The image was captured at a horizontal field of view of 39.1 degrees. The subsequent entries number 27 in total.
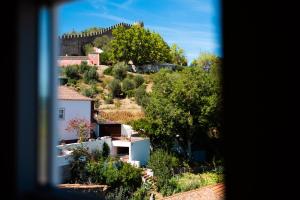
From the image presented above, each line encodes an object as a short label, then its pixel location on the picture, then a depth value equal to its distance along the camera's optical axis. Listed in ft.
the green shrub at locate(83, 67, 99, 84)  110.10
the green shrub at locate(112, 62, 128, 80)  116.98
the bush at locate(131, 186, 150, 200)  46.32
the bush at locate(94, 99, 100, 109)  91.74
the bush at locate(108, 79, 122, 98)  103.81
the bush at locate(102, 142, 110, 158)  58.42
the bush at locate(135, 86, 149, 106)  94.17
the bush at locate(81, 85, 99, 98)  97.35
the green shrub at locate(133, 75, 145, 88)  111.55
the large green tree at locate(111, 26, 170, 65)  134.41
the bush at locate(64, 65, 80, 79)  109.70
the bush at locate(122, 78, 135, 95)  105.91
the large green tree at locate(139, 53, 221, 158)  66.74
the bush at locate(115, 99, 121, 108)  95.00
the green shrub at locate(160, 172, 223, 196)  50.99
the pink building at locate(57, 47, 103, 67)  129.39
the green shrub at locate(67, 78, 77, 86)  105.66
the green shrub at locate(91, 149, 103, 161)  54.65
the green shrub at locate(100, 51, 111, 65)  134.41
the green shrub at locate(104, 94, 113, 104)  98.48
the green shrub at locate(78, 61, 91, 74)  115.65
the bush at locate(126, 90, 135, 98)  102.69
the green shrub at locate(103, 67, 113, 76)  120.26
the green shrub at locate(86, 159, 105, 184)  48.37
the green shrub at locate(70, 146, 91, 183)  48.67
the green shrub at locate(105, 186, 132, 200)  43.95
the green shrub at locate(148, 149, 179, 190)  52.23
